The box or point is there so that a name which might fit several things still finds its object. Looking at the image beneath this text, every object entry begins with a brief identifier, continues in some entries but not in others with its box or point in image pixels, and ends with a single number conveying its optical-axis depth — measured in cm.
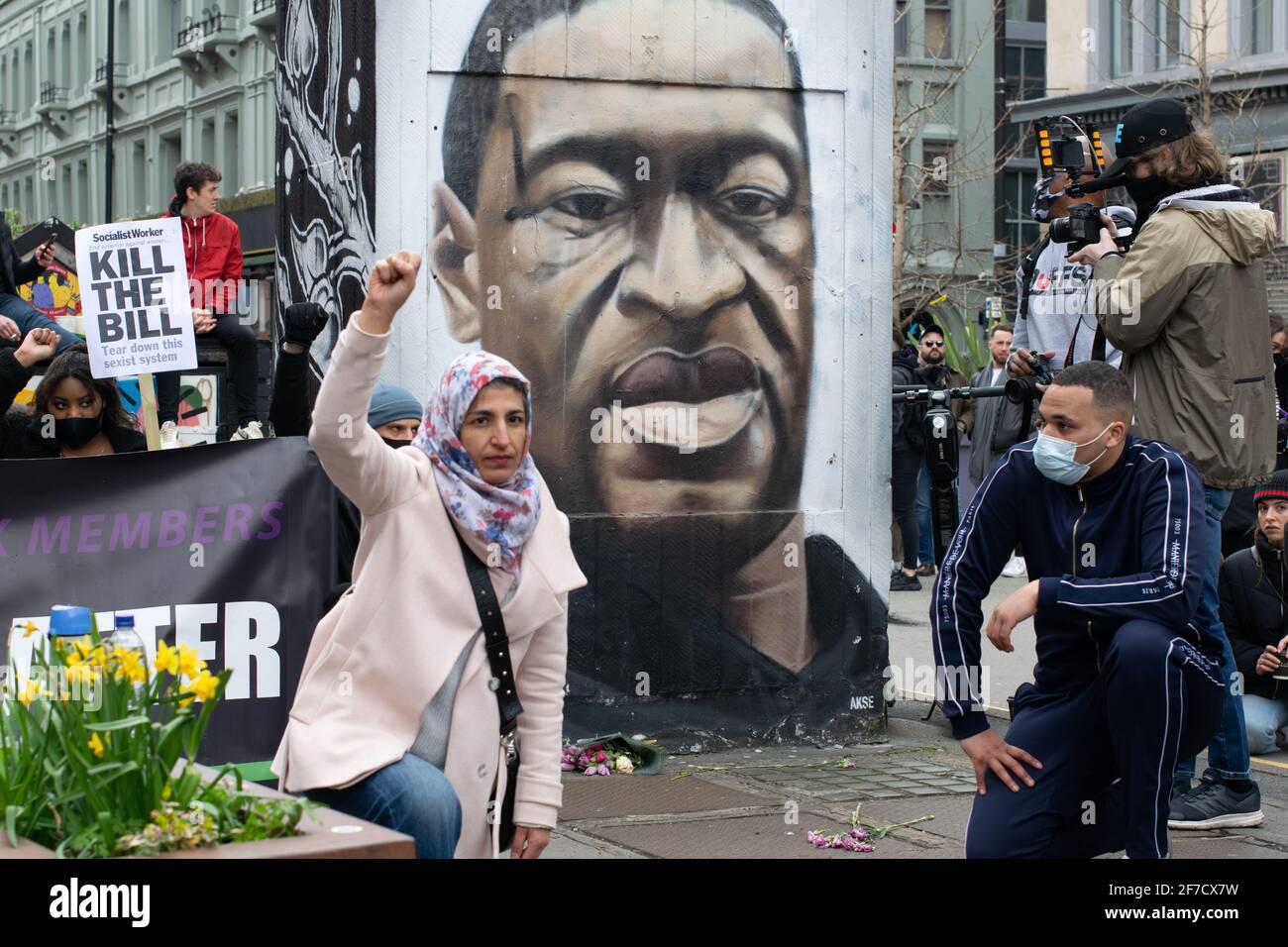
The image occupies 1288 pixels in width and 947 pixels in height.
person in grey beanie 584
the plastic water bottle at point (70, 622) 363
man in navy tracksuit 493
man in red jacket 1128
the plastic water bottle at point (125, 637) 371
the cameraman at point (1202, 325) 659
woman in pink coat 385
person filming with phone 866
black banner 605
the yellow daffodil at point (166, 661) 327
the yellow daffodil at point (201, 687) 325
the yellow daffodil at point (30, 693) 331
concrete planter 301
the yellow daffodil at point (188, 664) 326
